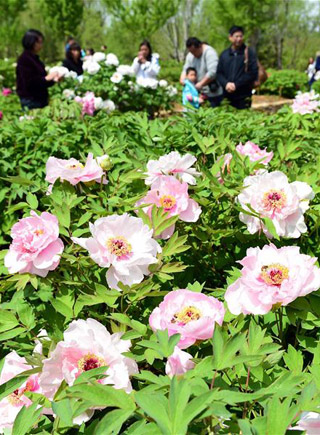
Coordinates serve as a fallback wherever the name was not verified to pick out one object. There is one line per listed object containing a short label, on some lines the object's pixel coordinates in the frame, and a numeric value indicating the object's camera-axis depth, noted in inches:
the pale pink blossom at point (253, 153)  70.8
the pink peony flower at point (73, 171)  57.9
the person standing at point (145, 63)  318.6
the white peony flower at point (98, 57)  331.0
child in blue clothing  251.5
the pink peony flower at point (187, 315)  36.2
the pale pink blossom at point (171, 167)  57.9
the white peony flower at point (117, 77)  318.0
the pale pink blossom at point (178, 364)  34.9
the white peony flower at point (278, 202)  50.4
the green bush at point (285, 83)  707.3
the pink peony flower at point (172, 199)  52.7
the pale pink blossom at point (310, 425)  29.2
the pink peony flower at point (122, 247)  43.6
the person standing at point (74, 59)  324.2
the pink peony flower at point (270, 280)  37.6
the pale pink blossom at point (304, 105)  126.6
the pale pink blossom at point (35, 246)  45.4
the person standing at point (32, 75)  222.4
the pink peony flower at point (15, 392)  36.3
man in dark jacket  234.1
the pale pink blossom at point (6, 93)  389.5
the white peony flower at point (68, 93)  248.2
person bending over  248.4
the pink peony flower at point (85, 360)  34.1
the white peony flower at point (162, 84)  350.0
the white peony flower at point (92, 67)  311.1
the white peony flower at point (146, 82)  326.0
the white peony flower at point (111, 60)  333.1
